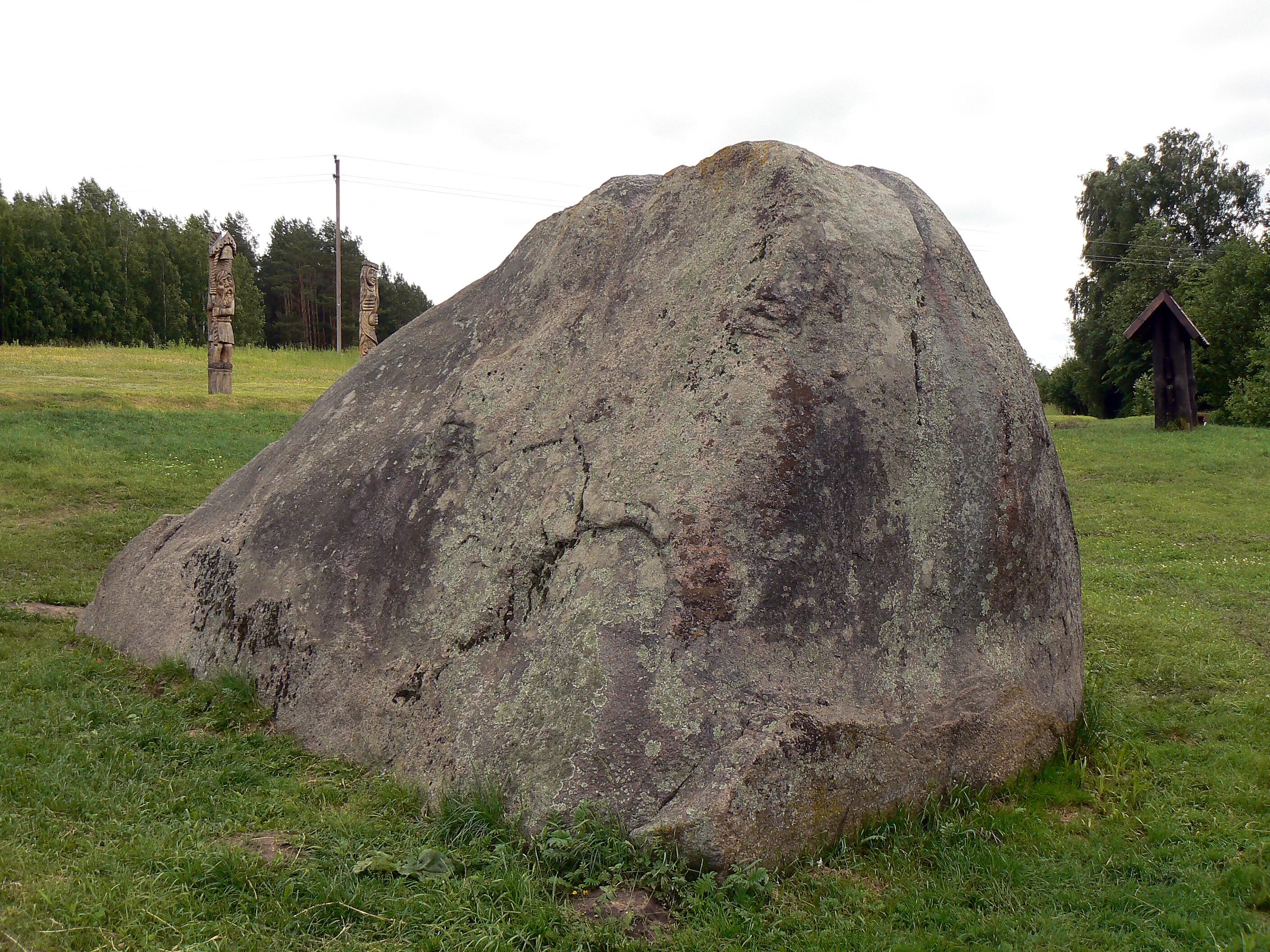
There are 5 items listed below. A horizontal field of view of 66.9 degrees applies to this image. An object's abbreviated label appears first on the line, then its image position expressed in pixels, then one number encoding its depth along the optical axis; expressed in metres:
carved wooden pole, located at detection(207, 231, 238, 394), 21.50
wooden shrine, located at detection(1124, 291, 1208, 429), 20.73
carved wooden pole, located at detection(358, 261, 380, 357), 27.77
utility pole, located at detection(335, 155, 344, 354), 38.38
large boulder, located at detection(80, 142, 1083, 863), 3.93
